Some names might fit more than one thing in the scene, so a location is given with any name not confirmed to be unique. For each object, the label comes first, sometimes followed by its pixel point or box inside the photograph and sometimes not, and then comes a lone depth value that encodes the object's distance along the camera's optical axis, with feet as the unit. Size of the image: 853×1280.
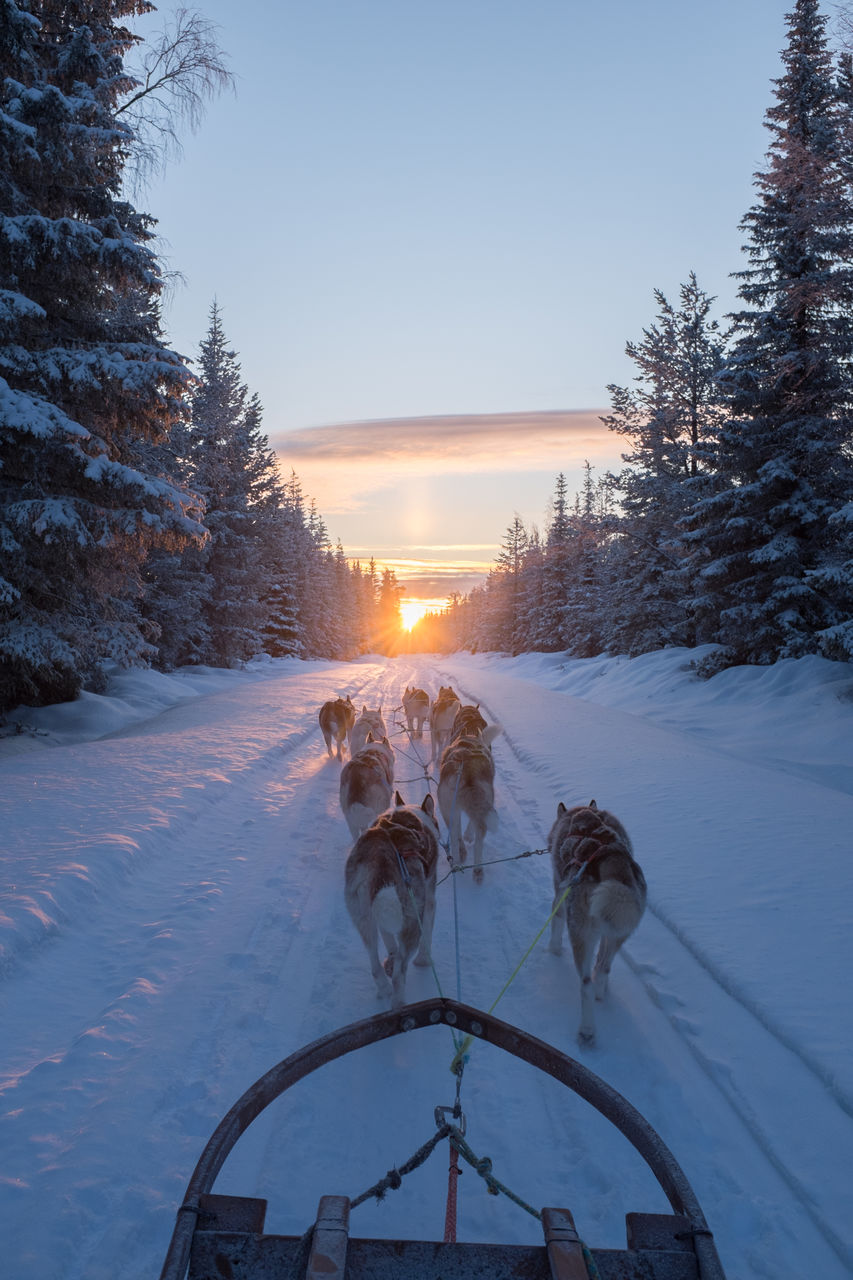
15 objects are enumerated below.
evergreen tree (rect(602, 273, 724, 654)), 73.82
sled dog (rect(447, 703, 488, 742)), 28.07
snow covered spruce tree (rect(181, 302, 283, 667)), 78.64
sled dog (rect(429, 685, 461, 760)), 36.32
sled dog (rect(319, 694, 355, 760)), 35.94
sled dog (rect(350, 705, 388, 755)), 32.12
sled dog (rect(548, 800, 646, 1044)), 12.10
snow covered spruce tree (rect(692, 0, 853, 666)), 47.62
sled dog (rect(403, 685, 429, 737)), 44.32
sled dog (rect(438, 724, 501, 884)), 20.18
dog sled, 4.76
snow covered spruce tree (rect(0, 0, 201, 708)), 29.45
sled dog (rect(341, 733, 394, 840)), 20.44
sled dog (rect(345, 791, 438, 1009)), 12.32
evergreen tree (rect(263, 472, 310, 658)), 119.28
